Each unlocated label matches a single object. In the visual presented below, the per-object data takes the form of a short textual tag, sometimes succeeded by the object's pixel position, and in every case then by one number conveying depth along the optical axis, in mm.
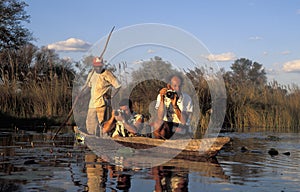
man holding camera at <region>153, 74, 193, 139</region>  10078
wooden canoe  8875
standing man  11865
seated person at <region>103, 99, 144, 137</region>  11109
